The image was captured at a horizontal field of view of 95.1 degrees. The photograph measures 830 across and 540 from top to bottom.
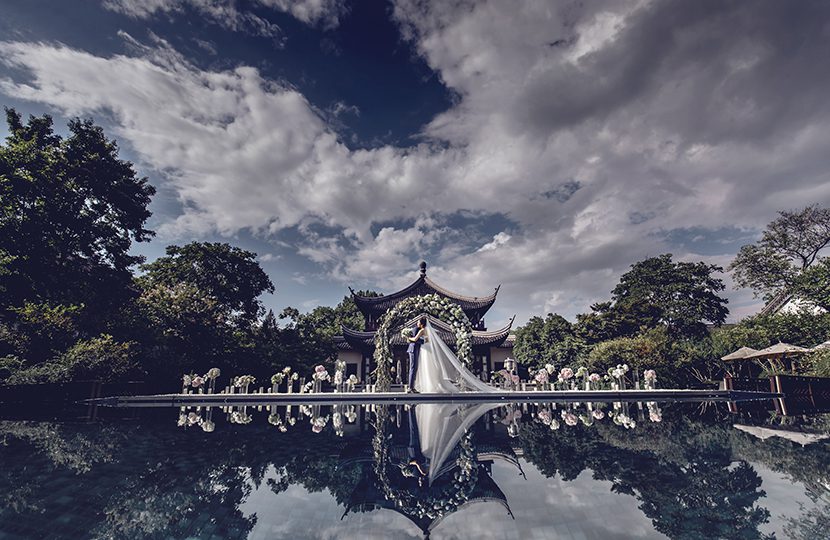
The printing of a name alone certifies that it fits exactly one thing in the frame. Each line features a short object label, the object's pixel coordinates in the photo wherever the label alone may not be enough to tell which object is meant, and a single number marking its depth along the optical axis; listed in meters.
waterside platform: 12.98
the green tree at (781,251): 30.73
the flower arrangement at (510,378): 18.02
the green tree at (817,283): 17.64
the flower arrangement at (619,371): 14.72
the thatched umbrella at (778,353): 15.95
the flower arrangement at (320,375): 15.94
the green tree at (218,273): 31.25
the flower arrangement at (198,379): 13.67
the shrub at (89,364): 11.75
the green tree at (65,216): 13.62
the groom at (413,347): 13.42
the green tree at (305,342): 24.95
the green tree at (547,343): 25.64
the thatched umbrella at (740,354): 17.61
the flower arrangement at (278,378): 15.31
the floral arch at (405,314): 16.17
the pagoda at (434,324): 24.78
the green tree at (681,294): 32.56
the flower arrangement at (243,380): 15.09
